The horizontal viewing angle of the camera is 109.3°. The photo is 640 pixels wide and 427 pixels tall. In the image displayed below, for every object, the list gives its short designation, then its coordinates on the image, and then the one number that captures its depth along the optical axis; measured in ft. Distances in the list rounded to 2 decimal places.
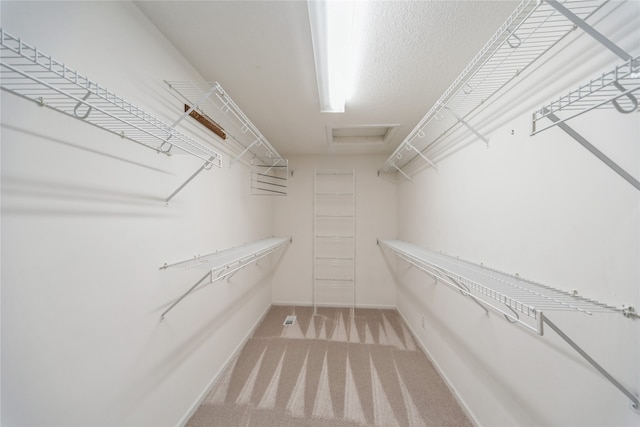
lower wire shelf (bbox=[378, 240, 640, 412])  2.30
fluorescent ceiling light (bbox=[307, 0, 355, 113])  3.03
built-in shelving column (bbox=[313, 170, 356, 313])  11.21
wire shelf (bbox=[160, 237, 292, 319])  4.14
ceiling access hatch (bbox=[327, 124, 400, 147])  8.07
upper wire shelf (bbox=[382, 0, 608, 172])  2.63
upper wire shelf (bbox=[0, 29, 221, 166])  1.73
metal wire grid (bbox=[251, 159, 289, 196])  8.89
